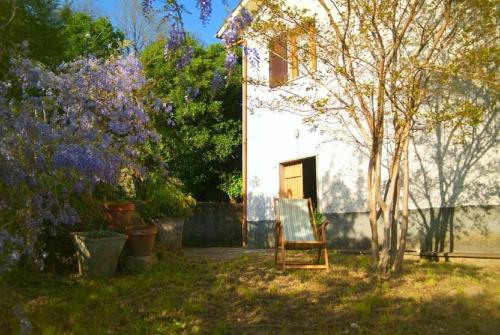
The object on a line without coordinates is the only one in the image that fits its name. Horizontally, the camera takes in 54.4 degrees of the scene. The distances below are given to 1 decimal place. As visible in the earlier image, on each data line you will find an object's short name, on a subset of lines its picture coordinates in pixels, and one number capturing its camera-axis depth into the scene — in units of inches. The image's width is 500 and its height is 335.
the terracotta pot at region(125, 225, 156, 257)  265.7
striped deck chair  252.5
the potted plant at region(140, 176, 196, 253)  323.9
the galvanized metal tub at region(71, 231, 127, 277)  237.0
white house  269.1
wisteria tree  163.6
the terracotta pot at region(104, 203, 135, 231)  278.4
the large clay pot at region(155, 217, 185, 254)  322.0
